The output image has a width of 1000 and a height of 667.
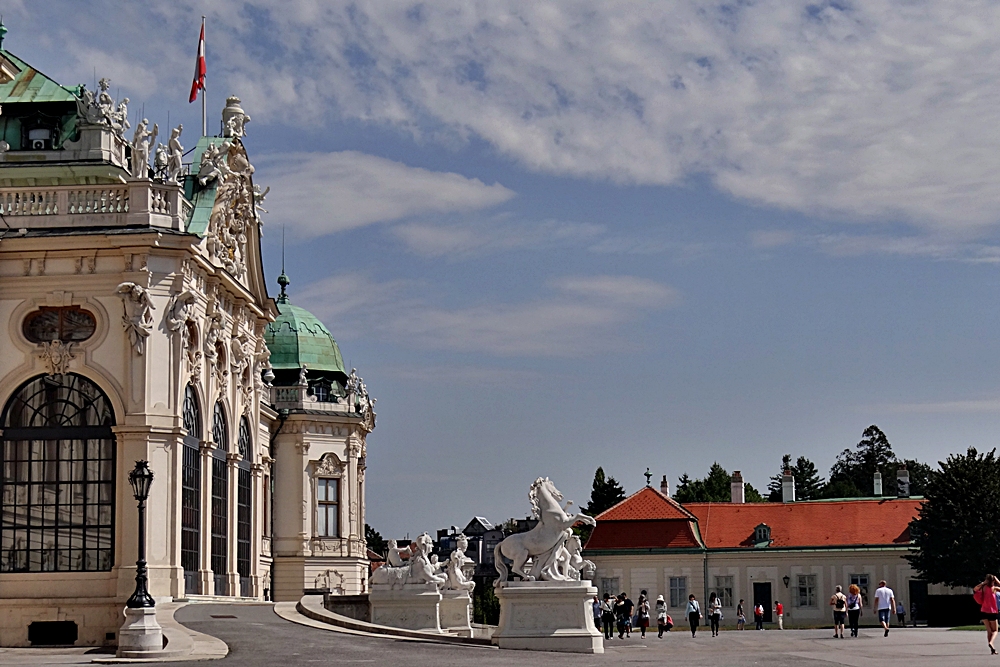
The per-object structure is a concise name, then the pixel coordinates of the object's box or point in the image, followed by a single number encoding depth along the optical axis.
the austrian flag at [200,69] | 44.72
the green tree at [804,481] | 126.62
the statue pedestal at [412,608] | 35.97
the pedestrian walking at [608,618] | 39.62
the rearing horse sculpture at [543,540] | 28.62
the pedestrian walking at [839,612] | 36.16
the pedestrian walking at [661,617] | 43.67
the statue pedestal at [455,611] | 38.31
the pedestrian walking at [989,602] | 26.64
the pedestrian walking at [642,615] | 45.28
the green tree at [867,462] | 124.02
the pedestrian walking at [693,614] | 45.38
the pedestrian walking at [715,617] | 46.59
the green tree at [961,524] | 63.62
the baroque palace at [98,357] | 34.94
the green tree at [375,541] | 136.12
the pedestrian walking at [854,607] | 36.94
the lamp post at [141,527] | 27.28
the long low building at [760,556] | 72.50
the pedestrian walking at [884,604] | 36.94
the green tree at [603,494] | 110.94
